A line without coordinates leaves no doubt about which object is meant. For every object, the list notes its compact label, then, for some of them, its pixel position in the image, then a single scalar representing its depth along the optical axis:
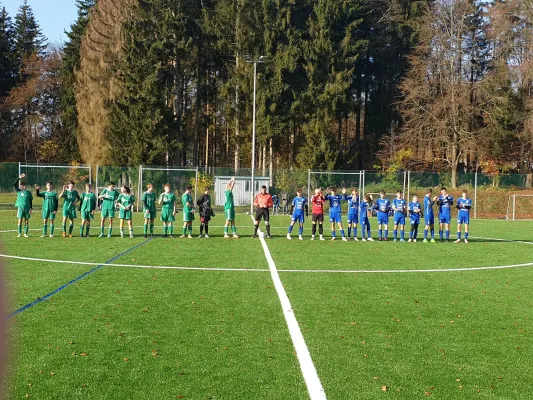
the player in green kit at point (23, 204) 19.30
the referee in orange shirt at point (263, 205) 21.19
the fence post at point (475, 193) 40.32
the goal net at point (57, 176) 40.53
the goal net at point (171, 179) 40.53
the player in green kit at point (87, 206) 19.94
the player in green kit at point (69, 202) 19.86
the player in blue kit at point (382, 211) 21.48
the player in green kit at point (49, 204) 19.41
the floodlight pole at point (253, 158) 35.97
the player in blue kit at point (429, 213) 21.32
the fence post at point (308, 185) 39.66
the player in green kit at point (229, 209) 20.97
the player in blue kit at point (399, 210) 21.47
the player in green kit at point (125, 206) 20.25
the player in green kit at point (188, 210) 20.52
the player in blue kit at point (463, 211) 21.06
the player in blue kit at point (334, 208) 21.50
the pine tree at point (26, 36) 68.94
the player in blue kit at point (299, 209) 21.03
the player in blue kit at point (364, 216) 21.77
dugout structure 40.78
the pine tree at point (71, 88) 60.38
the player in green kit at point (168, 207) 20.65
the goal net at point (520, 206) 39.94
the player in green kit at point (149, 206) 20.53
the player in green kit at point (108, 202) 20.41
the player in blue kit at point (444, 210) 21.27
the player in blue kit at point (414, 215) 21.34
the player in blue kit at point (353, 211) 21.61
